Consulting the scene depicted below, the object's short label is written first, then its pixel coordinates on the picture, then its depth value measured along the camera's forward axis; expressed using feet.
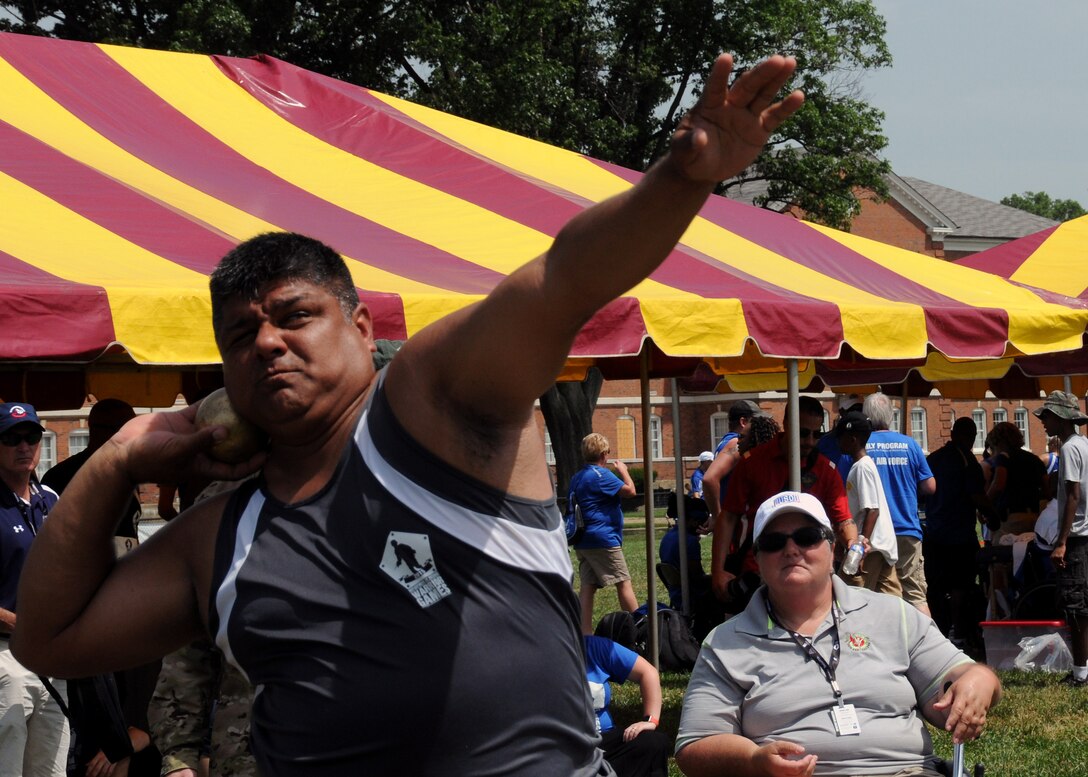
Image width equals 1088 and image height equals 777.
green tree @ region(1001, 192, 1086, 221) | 331.77
